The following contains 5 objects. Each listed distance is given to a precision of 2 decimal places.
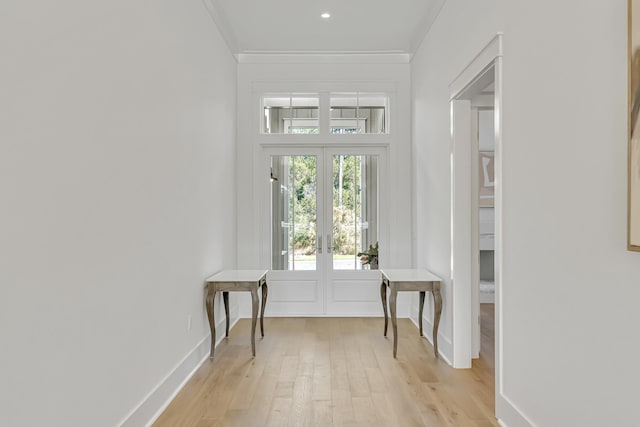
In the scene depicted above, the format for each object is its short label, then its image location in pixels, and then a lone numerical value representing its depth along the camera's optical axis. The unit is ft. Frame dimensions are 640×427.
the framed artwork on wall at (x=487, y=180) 20.84
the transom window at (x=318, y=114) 18.22
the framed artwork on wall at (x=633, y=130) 4.85
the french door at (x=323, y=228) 18.22
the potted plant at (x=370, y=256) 18.28
